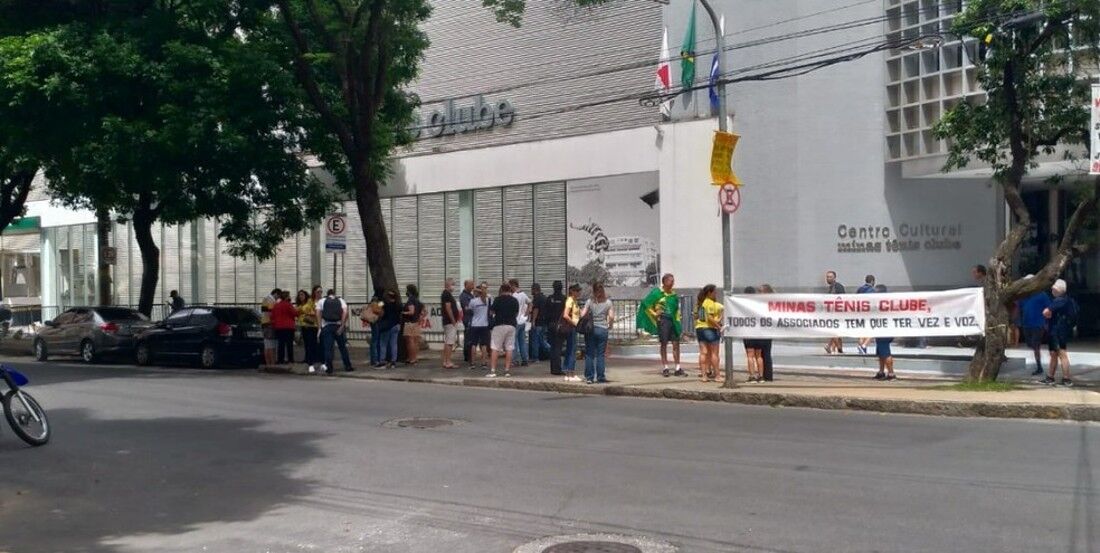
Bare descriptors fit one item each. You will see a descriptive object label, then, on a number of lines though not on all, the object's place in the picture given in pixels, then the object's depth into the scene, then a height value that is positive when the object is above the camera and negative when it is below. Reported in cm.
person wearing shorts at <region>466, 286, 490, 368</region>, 2192 -27
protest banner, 1700 -27
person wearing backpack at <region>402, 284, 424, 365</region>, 2241 -33
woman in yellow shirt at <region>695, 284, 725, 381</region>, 1825 -42
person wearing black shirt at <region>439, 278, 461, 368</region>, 2183 -26
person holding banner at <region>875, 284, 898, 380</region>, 1814 -102
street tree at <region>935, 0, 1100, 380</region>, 1606 +272
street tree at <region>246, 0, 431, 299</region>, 2287 +510
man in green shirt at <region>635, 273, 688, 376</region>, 1939 -20
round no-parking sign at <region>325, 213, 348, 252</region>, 2252 +149
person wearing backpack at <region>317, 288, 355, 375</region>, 2133 -27
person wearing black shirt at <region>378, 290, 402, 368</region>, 2205 -30
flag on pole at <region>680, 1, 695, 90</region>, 2572 +542
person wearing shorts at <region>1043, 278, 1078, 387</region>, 1697 -48
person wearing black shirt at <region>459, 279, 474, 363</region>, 2230 -10
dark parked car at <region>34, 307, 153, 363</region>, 2619 -41
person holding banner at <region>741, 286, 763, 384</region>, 1830 -95
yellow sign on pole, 1692 +211
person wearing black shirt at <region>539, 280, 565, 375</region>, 1962 -26
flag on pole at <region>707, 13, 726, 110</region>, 2503 +463
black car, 2434 -55
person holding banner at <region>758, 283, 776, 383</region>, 1828 -93
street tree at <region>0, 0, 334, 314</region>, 2242 +427
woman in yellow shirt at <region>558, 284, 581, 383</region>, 1862 -37
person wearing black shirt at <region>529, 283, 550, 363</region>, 2220 -43
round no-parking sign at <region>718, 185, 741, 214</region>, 1714 +152
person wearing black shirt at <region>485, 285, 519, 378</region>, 1991 -37
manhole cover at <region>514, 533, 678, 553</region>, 777 -166
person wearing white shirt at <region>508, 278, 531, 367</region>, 2198 -36
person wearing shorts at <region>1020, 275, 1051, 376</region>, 1745 -37
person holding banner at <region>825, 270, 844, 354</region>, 2206 +13
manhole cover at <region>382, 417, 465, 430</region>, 1395 -143
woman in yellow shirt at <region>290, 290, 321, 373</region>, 2299 -30
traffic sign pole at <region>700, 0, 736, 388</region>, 1697 +94
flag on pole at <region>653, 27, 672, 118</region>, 2600 +515
